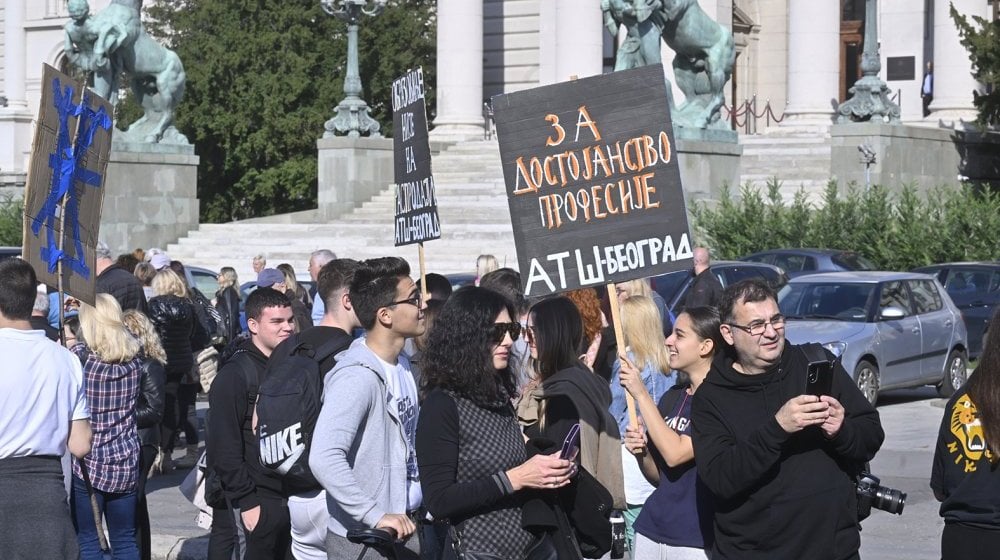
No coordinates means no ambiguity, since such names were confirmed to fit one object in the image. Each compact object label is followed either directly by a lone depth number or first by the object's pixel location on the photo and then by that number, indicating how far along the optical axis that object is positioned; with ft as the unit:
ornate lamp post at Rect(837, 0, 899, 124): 112.78
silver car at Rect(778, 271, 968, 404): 57.98
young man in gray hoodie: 19.60
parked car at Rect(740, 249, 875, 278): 80.02
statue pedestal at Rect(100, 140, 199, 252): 104.37
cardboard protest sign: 28.40
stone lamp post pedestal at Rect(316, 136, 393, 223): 122.21
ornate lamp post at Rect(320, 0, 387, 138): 107.34
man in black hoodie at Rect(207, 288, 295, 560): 24.21
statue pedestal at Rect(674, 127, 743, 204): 101.19
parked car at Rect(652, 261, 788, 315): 60.80
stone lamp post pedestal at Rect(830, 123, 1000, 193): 113.19
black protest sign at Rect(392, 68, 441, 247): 35.78
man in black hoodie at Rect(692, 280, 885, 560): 18.40
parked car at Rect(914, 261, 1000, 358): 76.33
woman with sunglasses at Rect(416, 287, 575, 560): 18.92
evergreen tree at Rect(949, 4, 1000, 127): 114.52
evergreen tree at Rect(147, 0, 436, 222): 144.77
